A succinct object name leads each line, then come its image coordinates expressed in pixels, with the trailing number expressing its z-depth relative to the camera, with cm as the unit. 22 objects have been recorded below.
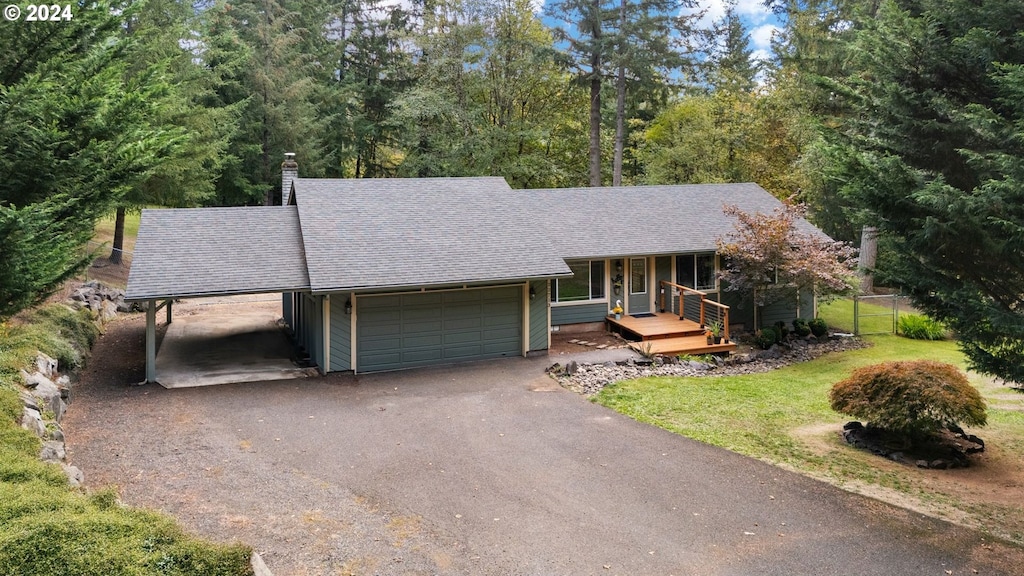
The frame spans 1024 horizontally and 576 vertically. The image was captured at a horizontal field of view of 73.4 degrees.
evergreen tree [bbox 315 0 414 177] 3522
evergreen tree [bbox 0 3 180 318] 776
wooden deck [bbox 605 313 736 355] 1688
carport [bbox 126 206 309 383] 1359
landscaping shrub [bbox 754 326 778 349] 1808
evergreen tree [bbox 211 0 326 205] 2994
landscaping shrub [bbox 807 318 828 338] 1952
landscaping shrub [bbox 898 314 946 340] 1973
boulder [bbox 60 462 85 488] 738
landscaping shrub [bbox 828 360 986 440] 1009
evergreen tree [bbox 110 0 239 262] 2338
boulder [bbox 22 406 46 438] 876
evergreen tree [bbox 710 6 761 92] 3584
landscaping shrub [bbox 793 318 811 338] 1928
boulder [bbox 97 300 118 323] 1946
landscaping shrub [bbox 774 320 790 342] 1852
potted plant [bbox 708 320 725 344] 1739
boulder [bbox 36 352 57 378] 1175
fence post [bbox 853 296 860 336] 2020
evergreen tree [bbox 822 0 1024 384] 715
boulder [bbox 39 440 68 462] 809
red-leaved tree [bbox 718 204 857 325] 1714
